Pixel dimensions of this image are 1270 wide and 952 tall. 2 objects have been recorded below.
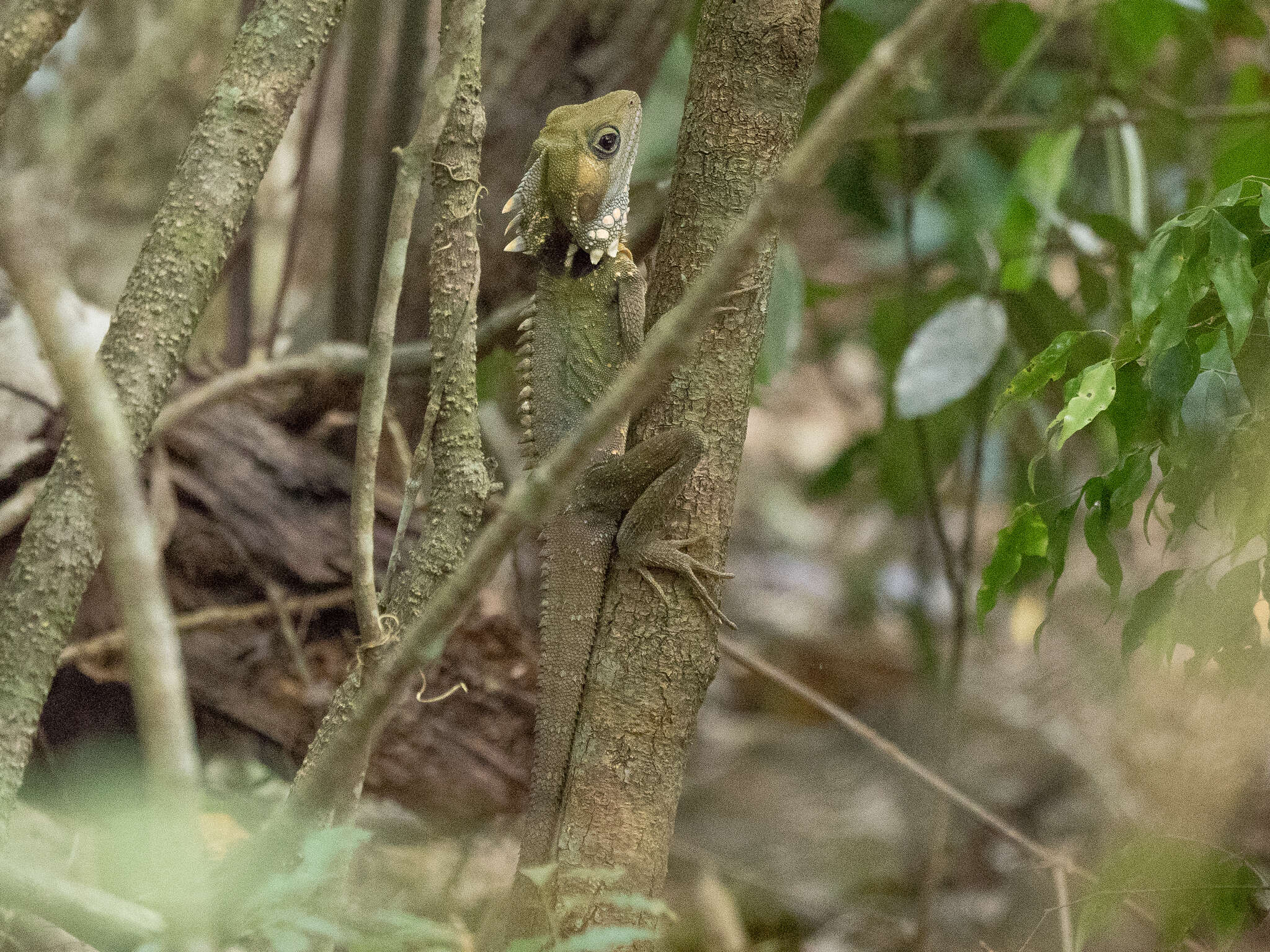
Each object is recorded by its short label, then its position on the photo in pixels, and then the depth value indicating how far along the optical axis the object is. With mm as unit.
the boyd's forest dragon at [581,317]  7100
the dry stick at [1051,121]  7272
